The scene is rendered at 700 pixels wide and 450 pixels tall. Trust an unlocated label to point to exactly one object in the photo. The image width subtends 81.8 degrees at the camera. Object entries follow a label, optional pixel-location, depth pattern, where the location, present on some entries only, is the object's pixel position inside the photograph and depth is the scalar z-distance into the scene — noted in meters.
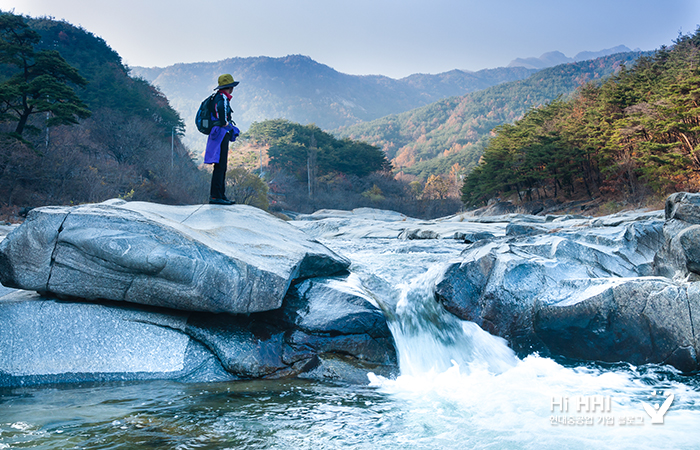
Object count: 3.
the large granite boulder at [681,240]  4.68
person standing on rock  6.28
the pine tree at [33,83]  15.22
